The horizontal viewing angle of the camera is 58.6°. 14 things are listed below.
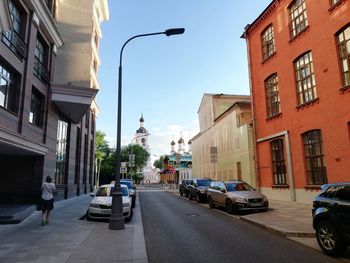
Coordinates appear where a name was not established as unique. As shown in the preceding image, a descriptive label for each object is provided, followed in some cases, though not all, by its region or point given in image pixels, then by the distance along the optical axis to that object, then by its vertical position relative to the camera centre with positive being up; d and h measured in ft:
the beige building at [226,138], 83.74 +15.39
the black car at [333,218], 21.88 -2.59
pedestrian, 38.70 -1.46
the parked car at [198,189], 75.20 -1.10
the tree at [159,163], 475.23 +34.12
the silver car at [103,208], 42.63 -2.97
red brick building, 49.96 +16.63
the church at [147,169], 383.04 +23.99
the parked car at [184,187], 91.57 -0.70
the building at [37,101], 45.88 +15.96
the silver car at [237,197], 48.96 -2.16
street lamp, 35.96 -0.08
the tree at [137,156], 263.70 +24.82
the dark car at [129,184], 68.90 +0.36
